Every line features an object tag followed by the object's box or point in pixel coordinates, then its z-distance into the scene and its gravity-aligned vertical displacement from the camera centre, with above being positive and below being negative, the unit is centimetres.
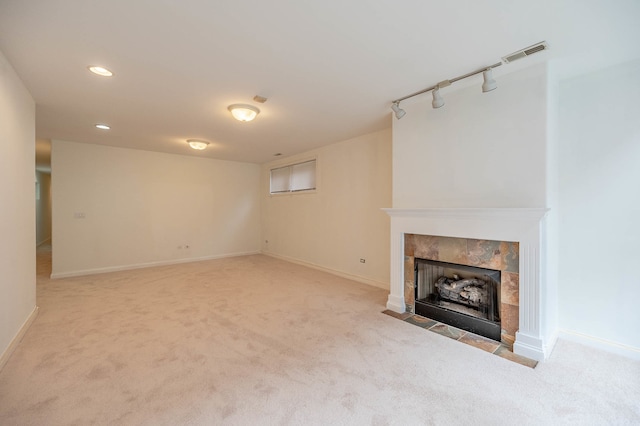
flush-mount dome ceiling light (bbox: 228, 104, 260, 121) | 322 +122
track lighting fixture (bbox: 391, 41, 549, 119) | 211 +127
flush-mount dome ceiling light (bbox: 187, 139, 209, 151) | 483 +124
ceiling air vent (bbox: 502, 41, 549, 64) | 206 +128
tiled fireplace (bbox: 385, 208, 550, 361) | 226 -38
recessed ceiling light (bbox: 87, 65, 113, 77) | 239 +129
